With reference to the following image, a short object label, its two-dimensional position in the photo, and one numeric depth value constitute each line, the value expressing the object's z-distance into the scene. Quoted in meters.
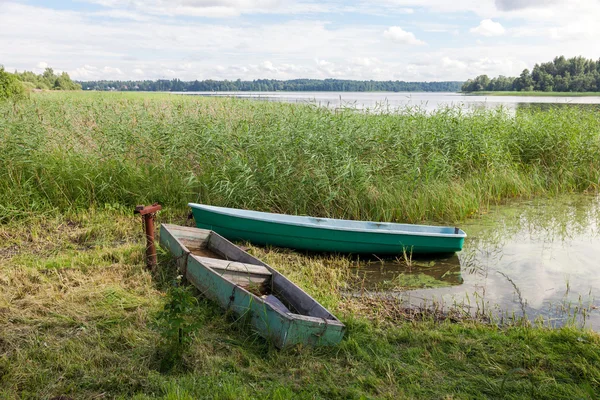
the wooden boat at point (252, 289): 3.94
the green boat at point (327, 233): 6.65
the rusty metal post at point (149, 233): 5.75
